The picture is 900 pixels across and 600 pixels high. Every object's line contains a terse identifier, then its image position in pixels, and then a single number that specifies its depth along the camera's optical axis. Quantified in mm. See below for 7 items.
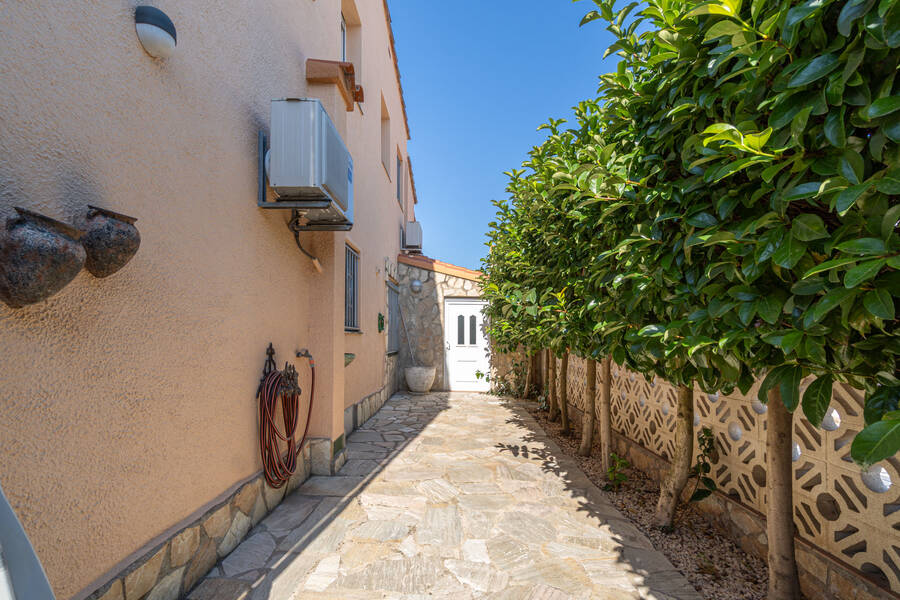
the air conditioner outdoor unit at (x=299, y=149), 2607
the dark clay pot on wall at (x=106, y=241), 1421
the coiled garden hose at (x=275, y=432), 2713
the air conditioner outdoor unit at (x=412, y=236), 10820
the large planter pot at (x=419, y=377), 8484
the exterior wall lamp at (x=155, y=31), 1690
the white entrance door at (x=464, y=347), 8945
